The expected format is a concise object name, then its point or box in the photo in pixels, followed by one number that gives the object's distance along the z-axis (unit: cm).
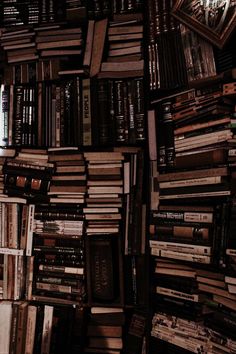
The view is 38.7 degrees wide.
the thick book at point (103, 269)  179
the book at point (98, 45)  183
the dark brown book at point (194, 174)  142
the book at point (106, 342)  178
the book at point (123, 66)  178
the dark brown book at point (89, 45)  186
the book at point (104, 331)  178
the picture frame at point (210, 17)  144
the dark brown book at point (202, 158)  144
